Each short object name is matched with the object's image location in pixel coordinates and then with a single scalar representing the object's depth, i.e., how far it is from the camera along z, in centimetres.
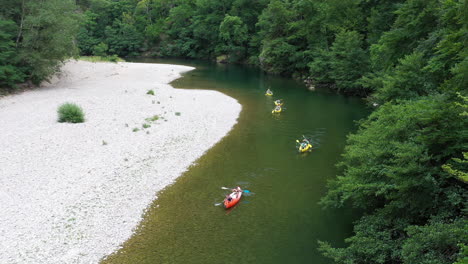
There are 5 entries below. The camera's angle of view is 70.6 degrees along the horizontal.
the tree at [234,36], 6575
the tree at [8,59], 2817
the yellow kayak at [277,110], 2914
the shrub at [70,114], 2150
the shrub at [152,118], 2370
